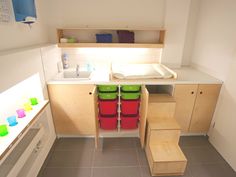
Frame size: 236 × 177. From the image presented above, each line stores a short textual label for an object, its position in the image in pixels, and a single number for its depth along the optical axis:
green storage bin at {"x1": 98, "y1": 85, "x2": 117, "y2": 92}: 1.92
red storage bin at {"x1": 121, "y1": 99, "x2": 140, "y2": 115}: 1.98
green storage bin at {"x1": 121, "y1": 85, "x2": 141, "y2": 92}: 1.93
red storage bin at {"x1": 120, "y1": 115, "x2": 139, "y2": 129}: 2.07
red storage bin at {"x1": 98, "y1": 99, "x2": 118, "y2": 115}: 1.98
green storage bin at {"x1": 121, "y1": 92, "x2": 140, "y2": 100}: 1.96
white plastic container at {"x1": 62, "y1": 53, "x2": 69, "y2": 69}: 2.37
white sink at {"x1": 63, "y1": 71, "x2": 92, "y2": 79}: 2.33
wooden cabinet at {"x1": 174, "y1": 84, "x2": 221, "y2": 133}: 1.95
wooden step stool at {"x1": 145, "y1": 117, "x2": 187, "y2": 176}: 1.59
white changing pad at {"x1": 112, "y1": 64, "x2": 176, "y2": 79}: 1.93
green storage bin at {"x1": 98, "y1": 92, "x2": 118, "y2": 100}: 1.95
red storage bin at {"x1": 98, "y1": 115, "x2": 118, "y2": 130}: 2.06
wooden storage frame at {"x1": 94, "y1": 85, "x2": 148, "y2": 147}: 1.79
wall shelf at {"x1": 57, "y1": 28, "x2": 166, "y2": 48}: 2.17
